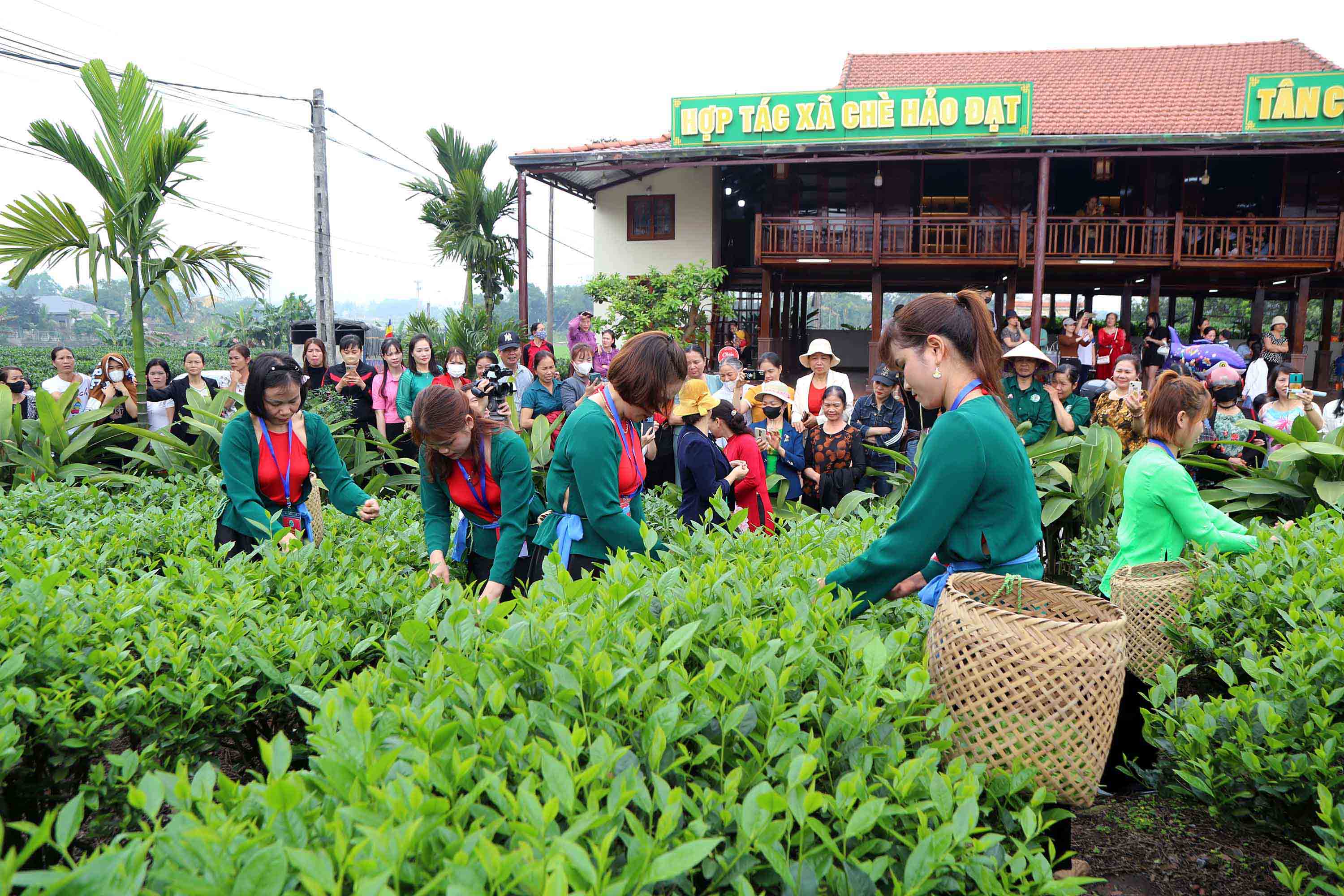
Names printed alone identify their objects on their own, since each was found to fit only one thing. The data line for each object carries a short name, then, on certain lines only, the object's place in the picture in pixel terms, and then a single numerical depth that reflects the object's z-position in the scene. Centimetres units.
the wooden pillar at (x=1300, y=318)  1734
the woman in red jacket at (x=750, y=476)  564
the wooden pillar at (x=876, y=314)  1805
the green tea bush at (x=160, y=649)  224
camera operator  895
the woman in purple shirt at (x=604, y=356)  1292
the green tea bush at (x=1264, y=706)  234
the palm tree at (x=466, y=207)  2012
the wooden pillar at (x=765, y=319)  1817
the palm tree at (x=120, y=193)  818
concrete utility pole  1374
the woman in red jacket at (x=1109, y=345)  1413
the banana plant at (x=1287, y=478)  582
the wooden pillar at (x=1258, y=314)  1950
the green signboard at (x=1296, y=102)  1522
